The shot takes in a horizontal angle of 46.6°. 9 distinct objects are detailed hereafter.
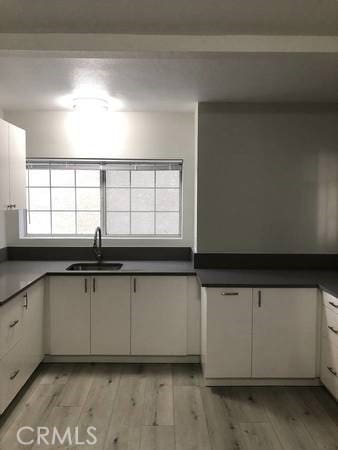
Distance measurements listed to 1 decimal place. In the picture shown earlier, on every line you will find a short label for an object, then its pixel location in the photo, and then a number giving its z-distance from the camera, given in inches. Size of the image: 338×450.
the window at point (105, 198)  160.4
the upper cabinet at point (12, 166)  120.6
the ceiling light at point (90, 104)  131.6
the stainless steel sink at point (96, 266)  148.7
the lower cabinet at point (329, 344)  106.8
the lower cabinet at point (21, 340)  101.0
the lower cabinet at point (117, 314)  133.1
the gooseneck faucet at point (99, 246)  151.0
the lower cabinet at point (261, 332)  117.2
